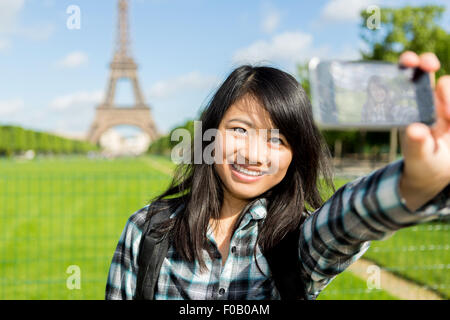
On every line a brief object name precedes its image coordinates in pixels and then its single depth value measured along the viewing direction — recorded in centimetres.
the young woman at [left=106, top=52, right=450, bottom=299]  138
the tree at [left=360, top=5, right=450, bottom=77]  2155
